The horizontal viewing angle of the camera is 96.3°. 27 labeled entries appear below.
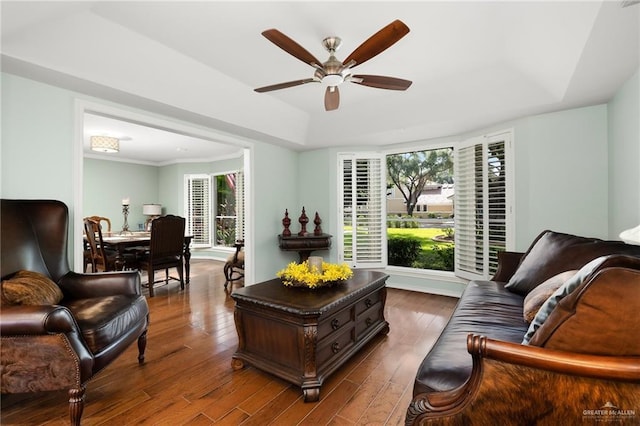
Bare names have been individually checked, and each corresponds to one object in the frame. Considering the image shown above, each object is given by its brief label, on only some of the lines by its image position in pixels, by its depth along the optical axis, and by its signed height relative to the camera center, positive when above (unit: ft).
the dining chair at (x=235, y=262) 15.07 -2.50
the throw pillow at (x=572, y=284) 3.09 -0.86
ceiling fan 5.61 +3.49
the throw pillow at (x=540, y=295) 5.22 -1.53
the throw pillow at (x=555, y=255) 6.08 -0.97
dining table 13.64 -1.40
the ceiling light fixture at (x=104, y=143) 15.64 +3.96
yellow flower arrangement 7.44 -1.64
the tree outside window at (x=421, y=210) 15.08 +0.21
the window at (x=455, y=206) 11.21 +0.37
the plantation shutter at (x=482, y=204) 11.05 +0.41
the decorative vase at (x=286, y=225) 14.73 -0.55
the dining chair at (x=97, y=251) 13.08 -1.79
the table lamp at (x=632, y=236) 4.46 -0.36
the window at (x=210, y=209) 23.61 +0.45
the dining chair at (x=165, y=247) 13.30 -1.60
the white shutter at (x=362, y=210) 14.88 +0.21
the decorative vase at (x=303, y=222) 15.07 -0.41
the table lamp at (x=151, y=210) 23.08 +0.37
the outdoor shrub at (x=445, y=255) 15.15 -2.23
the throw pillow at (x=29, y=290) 5.37 -1.51
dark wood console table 14.24 -1.41
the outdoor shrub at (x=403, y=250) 15.90 -2.02
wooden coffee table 6.10 -2.70
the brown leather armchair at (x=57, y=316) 4.96 -2.02
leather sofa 2.82 -1.64
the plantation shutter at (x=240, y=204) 20.79 +0.78
